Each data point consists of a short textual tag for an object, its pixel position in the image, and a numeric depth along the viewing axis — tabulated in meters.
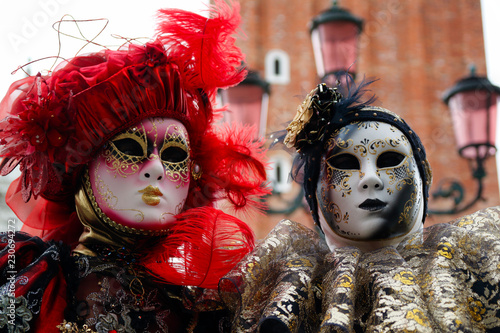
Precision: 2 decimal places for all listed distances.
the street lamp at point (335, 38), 4.84
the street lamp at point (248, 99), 4.64
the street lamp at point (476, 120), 5.29
